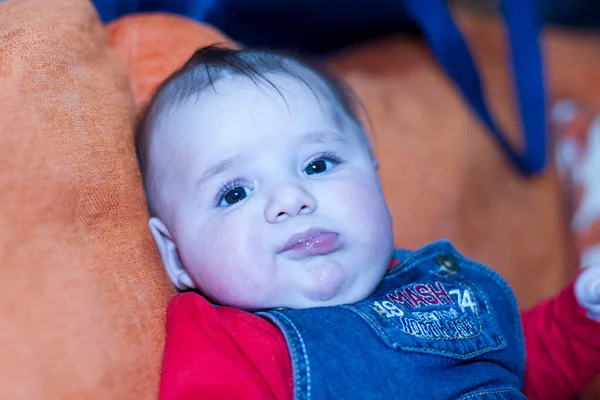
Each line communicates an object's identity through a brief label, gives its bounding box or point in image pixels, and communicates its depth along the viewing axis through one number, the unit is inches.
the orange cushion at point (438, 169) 27.6
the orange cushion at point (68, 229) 20.5
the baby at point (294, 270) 22.1
